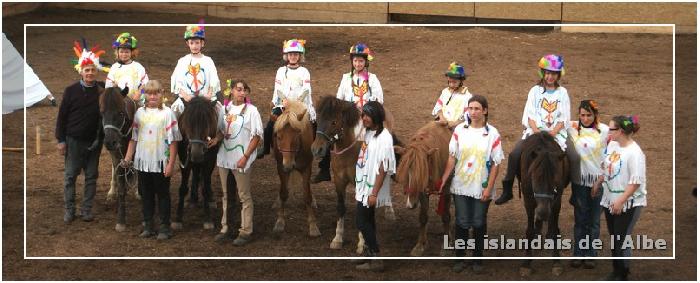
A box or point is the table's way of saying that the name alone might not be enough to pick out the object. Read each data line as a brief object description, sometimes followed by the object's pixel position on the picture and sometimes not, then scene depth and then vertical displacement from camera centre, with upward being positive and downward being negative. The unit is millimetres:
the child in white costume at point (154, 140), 13609 -157
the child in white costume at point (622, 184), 12047 -559
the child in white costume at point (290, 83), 14508 +486
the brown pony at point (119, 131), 13609 -62
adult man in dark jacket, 14016 -20
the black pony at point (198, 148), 13359 -248
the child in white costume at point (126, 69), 14797 +659
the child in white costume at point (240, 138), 13609 -136
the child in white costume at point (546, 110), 12977 +162
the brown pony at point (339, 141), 13125 -161
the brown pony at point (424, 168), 12664 -423
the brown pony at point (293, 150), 13617 -274
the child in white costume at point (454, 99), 13703 +288
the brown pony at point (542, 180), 12328 -535
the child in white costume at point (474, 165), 12531 -388
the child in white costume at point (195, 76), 14812 +576
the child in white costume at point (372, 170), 12516 -440
